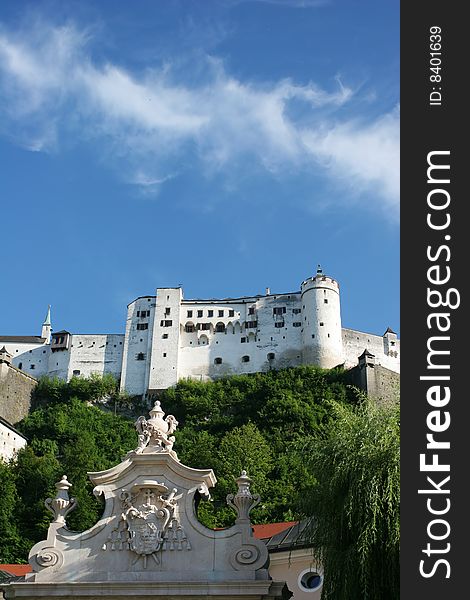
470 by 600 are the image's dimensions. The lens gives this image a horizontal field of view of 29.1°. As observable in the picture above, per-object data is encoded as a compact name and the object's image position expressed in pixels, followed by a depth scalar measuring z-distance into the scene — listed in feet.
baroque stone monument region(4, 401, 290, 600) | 73.00
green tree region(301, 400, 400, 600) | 69.15
